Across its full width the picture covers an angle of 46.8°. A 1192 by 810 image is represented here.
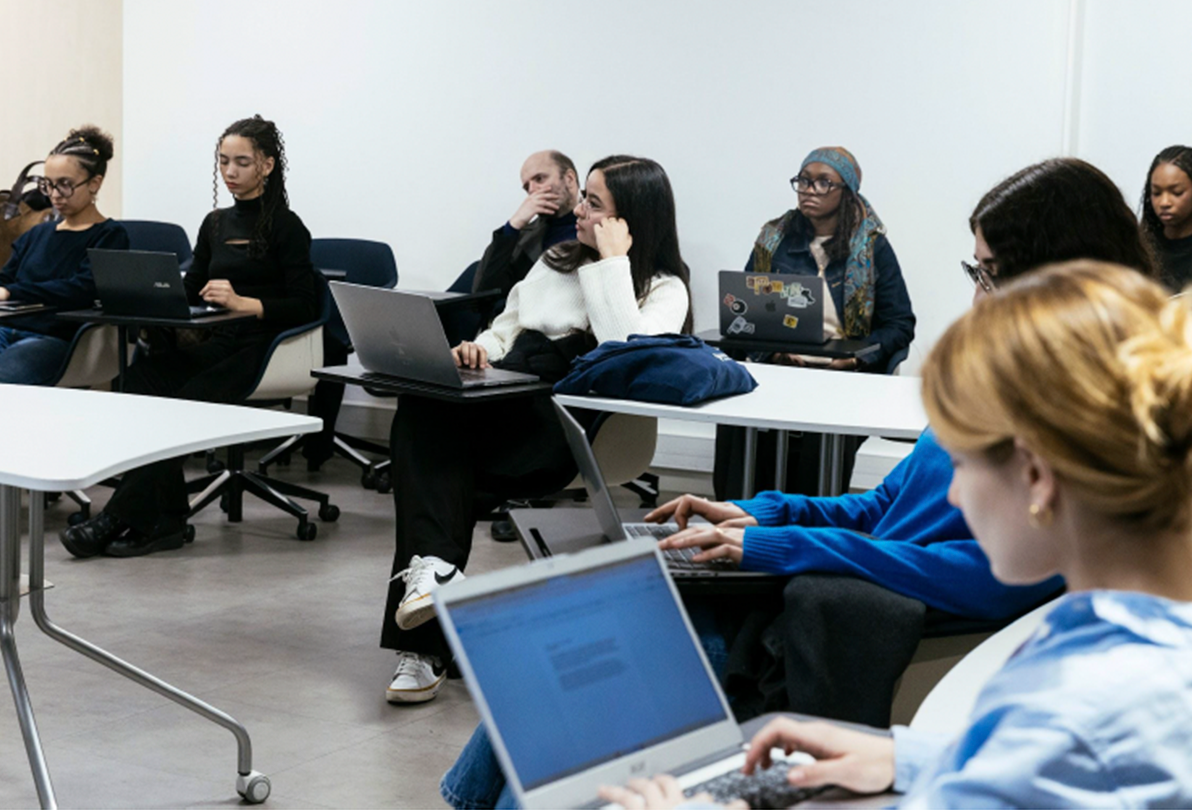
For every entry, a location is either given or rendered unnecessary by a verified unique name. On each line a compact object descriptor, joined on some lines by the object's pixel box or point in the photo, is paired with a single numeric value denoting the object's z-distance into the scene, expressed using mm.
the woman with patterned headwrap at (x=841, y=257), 4395
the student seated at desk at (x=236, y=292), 4238
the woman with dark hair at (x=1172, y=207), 4168
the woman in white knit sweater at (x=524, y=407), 3002
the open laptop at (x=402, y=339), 2955
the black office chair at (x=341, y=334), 5285
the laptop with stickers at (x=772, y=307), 3832
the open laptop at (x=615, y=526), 1805
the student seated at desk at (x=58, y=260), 4633
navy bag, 2736
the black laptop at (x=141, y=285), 4188
